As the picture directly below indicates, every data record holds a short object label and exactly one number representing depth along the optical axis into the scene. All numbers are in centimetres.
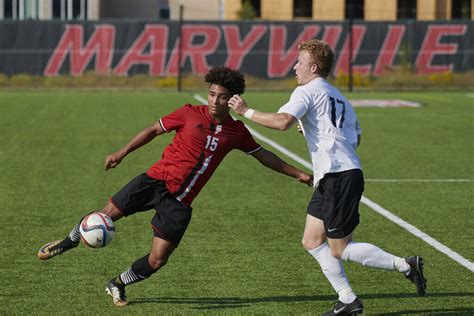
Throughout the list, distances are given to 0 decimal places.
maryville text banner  8256
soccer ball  1493
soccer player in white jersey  1391
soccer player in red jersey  1480
